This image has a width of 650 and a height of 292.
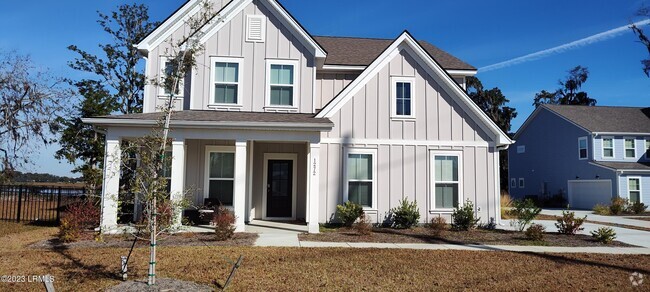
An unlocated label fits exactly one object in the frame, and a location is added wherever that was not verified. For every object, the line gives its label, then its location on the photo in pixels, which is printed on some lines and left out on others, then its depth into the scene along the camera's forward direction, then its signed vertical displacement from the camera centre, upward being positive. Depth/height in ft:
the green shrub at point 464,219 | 43.23 -4.00
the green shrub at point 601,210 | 79.77 -5.38
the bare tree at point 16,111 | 56.39 +8.41
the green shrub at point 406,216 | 43.68 -3.81
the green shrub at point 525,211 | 42.32 -3.12
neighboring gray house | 90.27 +6.50
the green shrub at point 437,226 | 39.93 -4.46
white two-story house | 45.52 +7.12
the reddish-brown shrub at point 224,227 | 34.04 -4.12
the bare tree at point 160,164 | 20.17 +0.56
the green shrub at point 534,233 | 37.35 -4.68
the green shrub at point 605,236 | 37.73 -4.84
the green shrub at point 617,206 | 79.15 -4.53
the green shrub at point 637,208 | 82.20 -5.05
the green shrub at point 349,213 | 42.52 -3.48
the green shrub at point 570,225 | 42.32 -4.38
